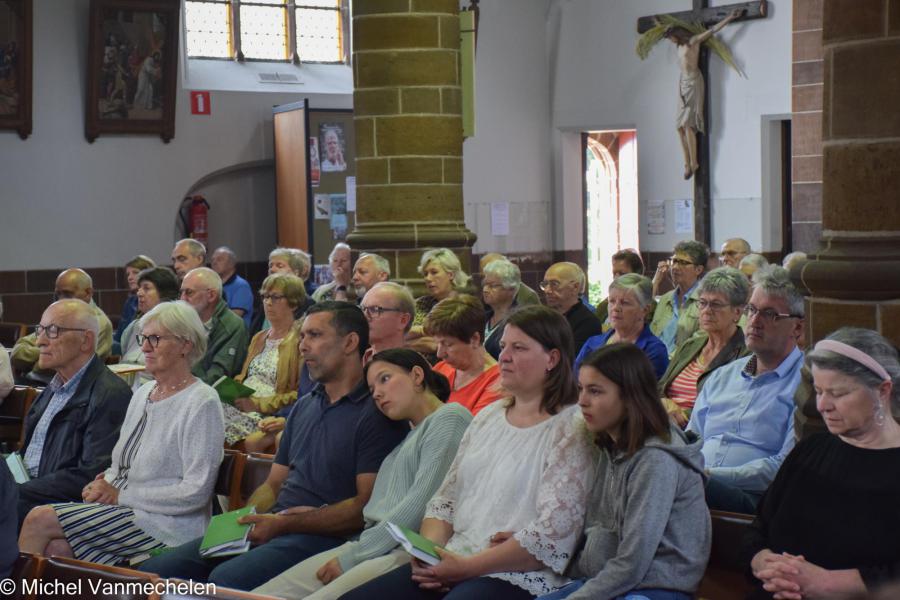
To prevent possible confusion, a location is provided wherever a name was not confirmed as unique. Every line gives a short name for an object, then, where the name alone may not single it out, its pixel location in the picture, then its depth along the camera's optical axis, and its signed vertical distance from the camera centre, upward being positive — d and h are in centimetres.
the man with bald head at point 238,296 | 964 -57
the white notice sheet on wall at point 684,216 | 1453 -8
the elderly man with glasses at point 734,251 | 1030 -33
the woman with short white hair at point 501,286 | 768 -43
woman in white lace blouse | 380 -82
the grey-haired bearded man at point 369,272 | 855 -37
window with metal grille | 1462 +207
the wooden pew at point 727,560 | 376 -99
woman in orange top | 513 -52
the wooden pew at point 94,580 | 327 -90
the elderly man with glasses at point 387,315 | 595 -45
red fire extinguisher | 1416 -1
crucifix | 1409 +112
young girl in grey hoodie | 358 -78
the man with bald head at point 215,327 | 738 -61
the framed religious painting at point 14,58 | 1284 +156
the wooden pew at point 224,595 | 309 -87
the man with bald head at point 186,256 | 1003 -29
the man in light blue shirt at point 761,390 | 470 -65
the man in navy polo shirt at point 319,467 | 440 -86
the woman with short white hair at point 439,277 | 822 -40
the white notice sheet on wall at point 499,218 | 1599 -7
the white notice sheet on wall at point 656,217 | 1492 -9
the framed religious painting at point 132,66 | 1329 +153
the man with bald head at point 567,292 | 741 -45
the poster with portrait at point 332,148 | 1410 +71
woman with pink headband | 337 -73
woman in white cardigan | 474 -95
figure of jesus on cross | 1412 +124
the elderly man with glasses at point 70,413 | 516 -77
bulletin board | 1404 +37
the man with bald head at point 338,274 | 976 -45
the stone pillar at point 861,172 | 407 +10
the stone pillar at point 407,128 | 930 +60
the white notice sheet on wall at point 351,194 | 1416 +22
